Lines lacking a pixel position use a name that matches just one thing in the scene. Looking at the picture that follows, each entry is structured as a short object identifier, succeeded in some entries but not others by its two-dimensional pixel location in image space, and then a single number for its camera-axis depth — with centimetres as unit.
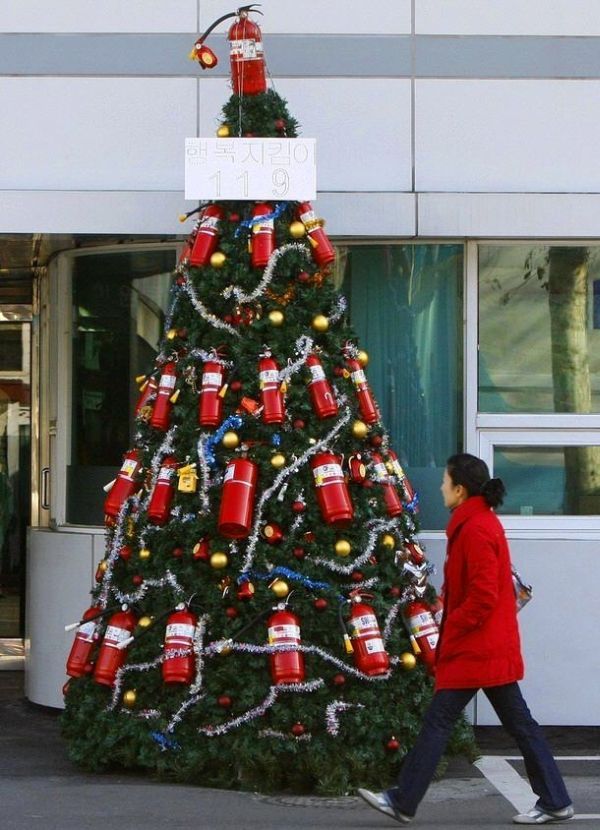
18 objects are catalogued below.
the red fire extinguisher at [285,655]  1431
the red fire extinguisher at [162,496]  1499
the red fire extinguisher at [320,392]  1487
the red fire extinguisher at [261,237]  1505
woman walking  1303
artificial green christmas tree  1449
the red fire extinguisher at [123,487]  1559
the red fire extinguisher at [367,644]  1441
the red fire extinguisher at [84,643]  1530
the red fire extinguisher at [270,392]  1473
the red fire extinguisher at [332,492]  1459
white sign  1518
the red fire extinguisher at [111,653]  1501
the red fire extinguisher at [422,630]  1509
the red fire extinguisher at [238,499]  1448
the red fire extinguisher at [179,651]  1452
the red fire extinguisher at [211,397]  1492
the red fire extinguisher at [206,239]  1526
